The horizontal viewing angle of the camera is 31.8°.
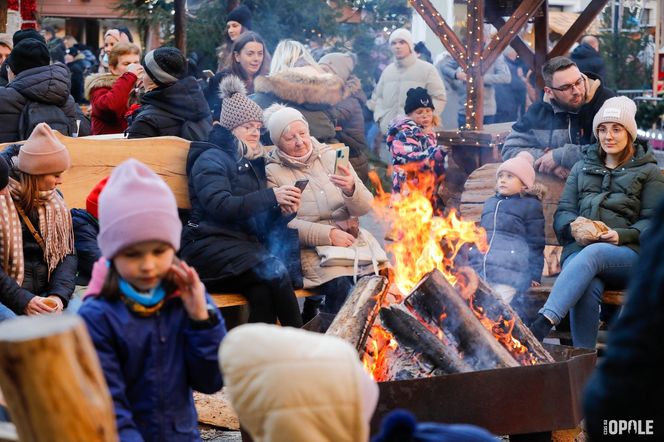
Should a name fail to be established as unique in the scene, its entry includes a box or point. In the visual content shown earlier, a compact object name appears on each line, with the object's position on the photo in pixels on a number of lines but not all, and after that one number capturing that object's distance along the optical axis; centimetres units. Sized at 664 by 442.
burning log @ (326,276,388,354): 581
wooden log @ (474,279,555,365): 611
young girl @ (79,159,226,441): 375
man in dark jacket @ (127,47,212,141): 798
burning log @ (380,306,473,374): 579
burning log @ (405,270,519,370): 586
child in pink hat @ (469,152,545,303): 739
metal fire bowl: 538
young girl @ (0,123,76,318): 619
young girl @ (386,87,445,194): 920
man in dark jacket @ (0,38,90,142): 883
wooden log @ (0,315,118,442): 277
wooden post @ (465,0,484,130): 1102
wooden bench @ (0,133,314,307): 759
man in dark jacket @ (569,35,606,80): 1449
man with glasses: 805
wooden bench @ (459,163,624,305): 802
